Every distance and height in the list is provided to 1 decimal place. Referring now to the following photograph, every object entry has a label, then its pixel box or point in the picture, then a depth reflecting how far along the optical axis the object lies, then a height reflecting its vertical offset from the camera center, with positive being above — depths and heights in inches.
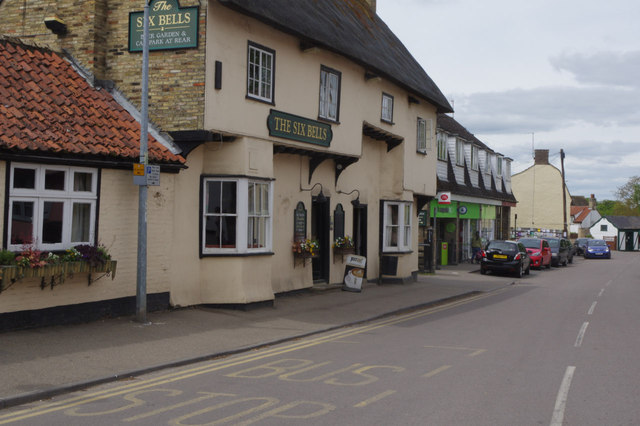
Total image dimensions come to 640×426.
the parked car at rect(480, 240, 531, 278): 1187.3 -40.9
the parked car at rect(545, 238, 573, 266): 1560.0 -35.6
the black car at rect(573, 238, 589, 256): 2301.9 -30.5
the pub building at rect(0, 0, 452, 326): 548.7 +101.6
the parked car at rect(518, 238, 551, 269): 1402.6 -32.8
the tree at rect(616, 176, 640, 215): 4279.0 +273.8
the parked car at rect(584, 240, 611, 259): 2198.6 -44.1
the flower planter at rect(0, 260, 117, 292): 413.1 -28.6
